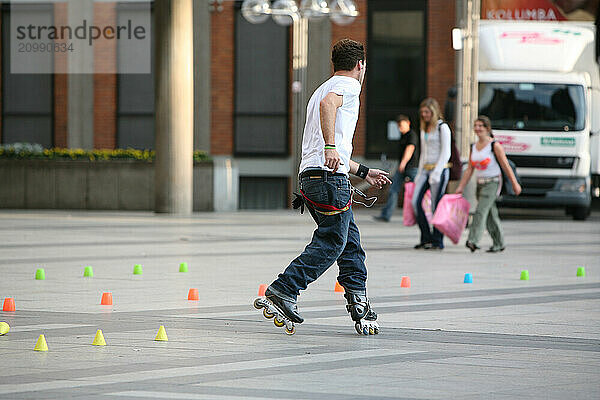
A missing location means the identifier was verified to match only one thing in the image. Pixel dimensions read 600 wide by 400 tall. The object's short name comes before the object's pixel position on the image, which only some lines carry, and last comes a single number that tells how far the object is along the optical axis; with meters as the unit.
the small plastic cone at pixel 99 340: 14.74
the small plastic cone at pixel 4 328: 15.52
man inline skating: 16.00
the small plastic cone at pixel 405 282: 22.45
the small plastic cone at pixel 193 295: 19.95
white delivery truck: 47.53
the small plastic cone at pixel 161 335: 15.27
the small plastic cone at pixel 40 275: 23.16
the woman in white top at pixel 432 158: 30.36
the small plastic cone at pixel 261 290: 19.79
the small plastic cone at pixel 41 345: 14.25
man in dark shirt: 38.66
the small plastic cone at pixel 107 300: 19.08
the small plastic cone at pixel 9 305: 18.16
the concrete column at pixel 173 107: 48.25
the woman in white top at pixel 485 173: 30.36
